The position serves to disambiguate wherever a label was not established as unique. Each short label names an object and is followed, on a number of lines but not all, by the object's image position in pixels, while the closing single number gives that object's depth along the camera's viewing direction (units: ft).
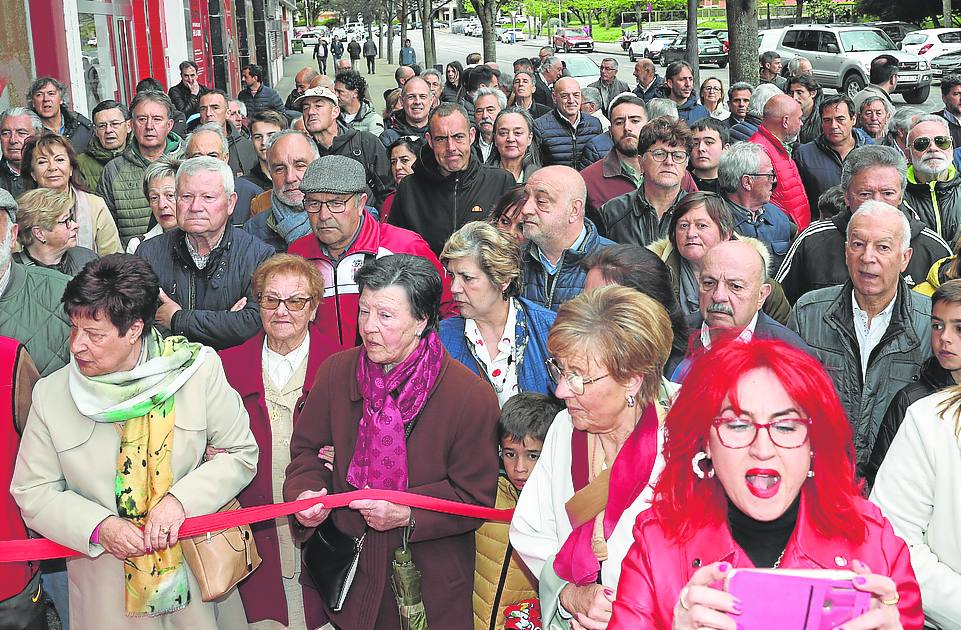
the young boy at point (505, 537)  13.07
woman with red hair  7.81
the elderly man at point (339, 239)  17.79
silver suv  95.04
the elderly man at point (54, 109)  30.81
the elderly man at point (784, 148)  25.39
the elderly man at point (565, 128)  33.09
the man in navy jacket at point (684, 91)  42.27
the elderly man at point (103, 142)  28.45
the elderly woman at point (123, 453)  12.23
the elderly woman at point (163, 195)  20.26
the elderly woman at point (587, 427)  10.16
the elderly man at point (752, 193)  21.50
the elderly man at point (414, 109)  34.55
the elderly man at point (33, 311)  14.49
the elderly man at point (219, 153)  23.32
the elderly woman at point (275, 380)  14.92
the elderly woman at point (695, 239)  17.44
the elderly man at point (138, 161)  24.94
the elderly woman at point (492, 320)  14.99
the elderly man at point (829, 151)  28.53
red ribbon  12.66
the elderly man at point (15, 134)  26.91
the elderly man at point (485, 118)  30.68
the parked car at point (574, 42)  191.21
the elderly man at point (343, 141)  28.68
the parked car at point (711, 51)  144.15
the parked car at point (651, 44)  160.97
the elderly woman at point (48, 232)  17.28
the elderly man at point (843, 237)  18.56
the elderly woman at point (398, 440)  12.76
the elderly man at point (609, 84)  53.06
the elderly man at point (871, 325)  15.33
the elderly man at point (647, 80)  50.60
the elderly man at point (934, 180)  22.00
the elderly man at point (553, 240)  17.61
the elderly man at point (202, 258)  16.87
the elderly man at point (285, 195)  20.75
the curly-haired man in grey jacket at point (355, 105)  40.32
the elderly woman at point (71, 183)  20.45
